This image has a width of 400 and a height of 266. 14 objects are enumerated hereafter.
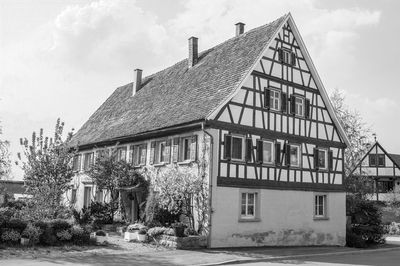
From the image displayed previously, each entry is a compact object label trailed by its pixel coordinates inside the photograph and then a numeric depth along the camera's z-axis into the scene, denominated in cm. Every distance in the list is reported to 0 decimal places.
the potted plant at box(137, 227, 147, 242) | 2150
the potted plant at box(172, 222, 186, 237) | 2059
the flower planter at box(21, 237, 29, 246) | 1828
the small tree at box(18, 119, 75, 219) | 2205
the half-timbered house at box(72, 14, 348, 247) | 2244
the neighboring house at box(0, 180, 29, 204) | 5486
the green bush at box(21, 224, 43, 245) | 1841
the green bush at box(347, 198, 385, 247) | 2858
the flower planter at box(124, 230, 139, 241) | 2183
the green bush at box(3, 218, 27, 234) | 1833
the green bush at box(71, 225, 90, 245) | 1977
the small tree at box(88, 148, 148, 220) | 2612
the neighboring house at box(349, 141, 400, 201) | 5738
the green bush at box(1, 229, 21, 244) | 1805
